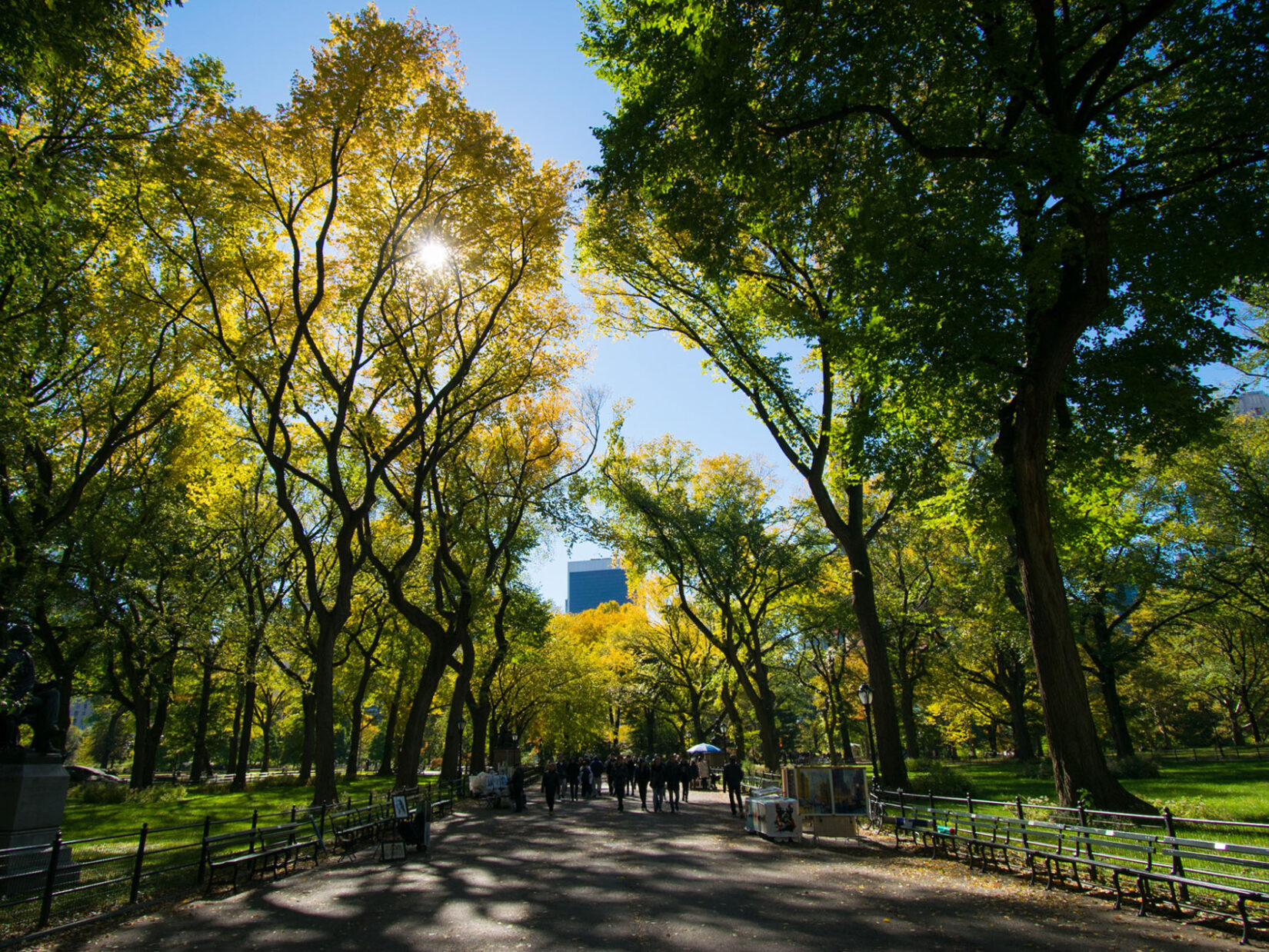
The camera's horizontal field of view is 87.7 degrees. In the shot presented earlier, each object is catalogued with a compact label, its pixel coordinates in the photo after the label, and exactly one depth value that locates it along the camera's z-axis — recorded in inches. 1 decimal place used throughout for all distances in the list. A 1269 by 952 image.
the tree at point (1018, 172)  369.4
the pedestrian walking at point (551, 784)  816.3
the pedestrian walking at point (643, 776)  909.2
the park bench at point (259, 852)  380.5
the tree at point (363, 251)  553.9
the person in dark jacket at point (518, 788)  846.5
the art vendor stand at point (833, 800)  532.4
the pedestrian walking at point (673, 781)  853.2
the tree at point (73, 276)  371.2
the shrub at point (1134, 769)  860.6
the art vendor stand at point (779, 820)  540.7
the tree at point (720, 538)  1014.4
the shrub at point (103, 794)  886.4
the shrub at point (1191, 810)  420.2
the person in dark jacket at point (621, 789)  862.5
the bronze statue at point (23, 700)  399.9
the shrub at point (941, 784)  647.8
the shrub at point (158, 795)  873.5
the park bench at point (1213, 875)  257.4
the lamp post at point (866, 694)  636.1
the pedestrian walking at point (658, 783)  848.3
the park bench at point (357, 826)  518.6
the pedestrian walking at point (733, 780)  763.4
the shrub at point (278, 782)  1209.4
